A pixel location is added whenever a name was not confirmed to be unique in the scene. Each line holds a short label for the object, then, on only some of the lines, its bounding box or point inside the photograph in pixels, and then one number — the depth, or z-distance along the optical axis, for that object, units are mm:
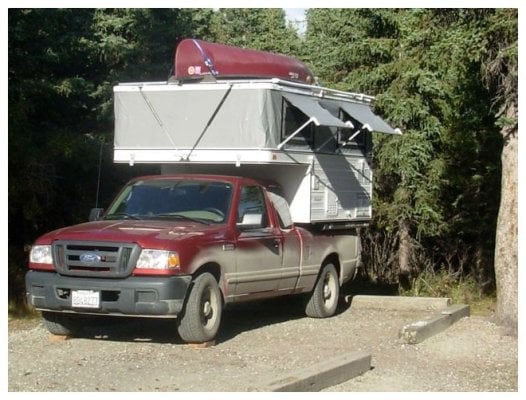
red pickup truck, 9359
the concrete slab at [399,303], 13266
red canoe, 11695
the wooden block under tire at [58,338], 10203
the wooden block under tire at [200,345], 9695
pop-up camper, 11086
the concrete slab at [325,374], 7309
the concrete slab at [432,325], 10445
